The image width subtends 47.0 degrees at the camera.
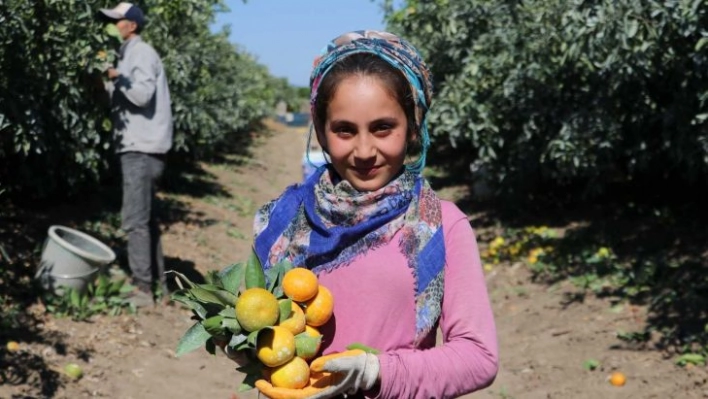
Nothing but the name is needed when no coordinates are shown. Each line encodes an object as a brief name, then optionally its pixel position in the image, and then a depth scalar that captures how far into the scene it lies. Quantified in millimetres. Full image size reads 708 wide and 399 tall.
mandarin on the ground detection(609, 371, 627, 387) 4863
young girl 1702
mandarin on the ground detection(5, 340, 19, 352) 4711
